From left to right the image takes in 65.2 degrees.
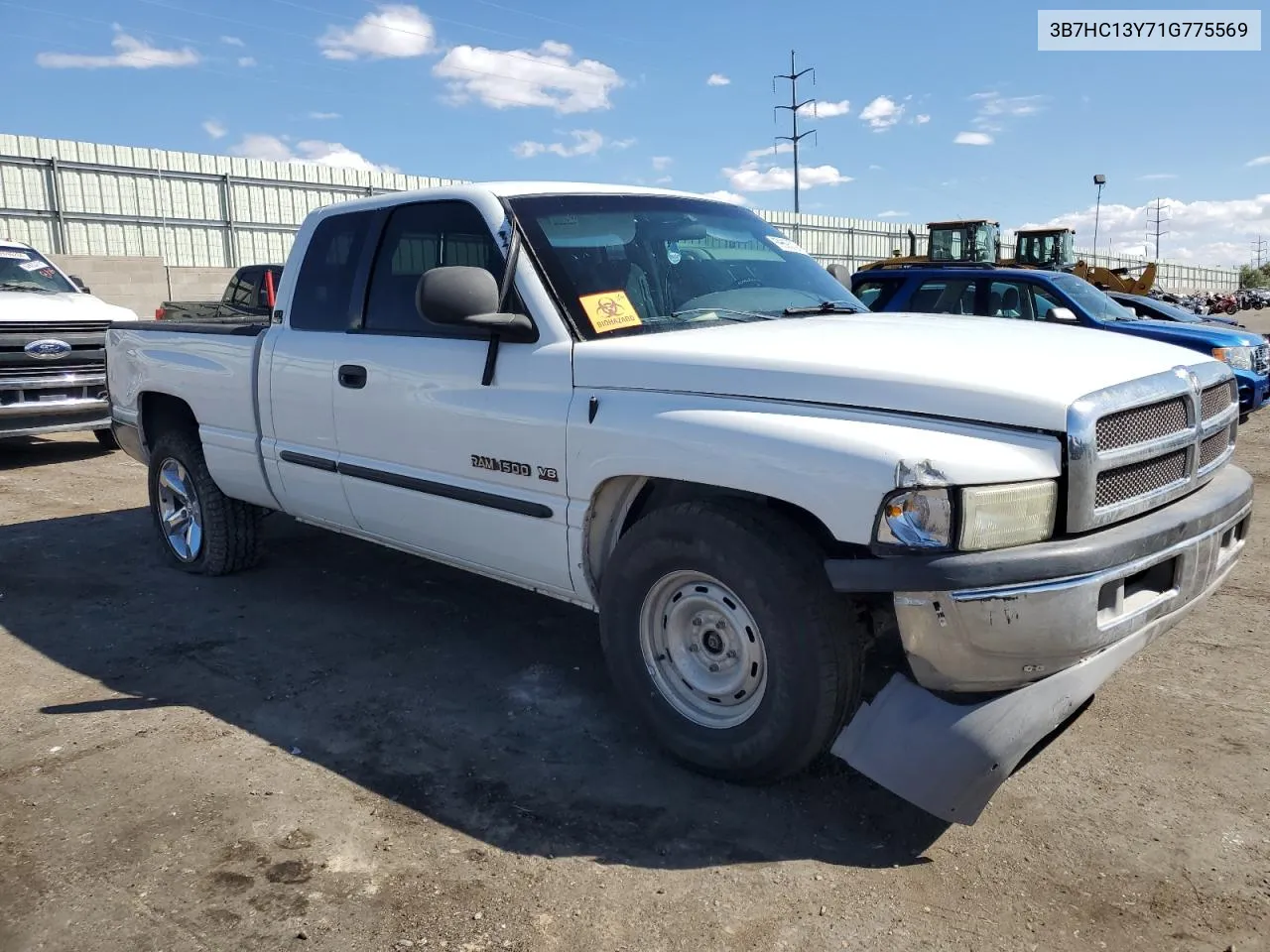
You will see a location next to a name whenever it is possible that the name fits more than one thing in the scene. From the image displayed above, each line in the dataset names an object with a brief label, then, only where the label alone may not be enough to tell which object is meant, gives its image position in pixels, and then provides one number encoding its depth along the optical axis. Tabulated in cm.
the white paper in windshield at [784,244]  447
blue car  1027
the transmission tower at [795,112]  4822
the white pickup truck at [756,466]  263
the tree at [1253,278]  9860
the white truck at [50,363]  887
